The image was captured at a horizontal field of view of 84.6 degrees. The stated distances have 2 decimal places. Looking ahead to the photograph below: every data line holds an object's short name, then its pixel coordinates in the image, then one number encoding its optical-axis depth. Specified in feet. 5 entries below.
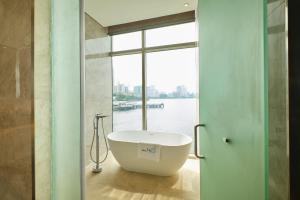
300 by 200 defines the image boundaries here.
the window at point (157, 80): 11.33
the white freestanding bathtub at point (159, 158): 7.83
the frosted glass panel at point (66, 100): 3.18
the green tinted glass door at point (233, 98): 2.04
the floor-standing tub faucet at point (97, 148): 9.31
